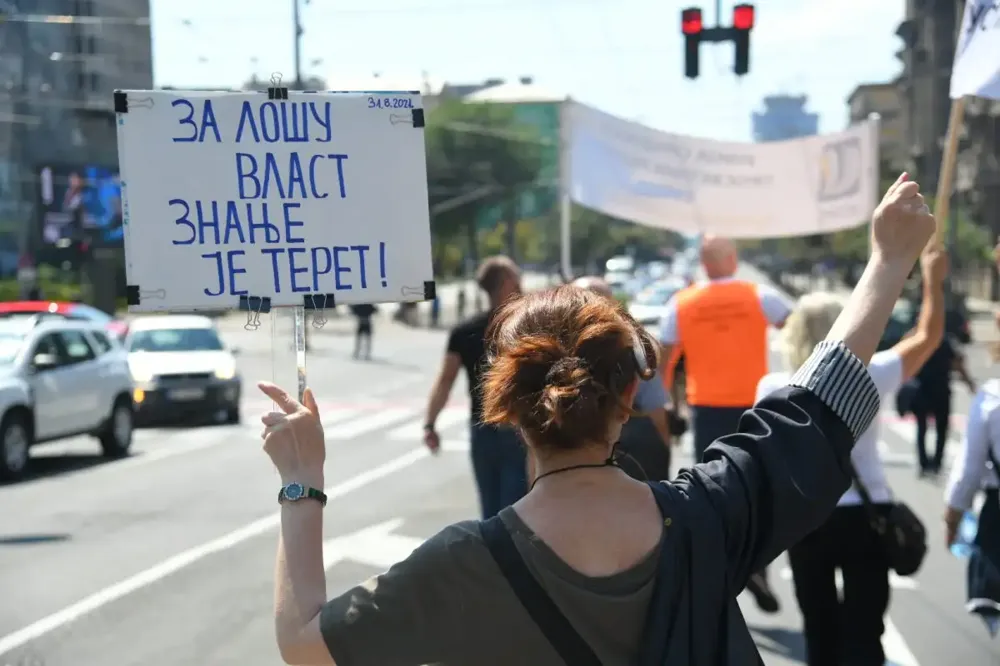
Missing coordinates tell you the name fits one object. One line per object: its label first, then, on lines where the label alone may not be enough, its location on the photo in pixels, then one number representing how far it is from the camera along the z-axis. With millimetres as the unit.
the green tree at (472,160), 72250
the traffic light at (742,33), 15773
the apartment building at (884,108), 111562
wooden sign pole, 4288
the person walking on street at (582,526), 2115
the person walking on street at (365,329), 32875
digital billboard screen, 51812
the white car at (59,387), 13844
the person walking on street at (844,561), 5043
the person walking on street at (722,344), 6773
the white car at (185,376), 19438
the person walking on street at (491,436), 6238
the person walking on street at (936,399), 12781
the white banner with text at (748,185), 9062
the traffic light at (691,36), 15992
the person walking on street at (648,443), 5480
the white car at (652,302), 42062
